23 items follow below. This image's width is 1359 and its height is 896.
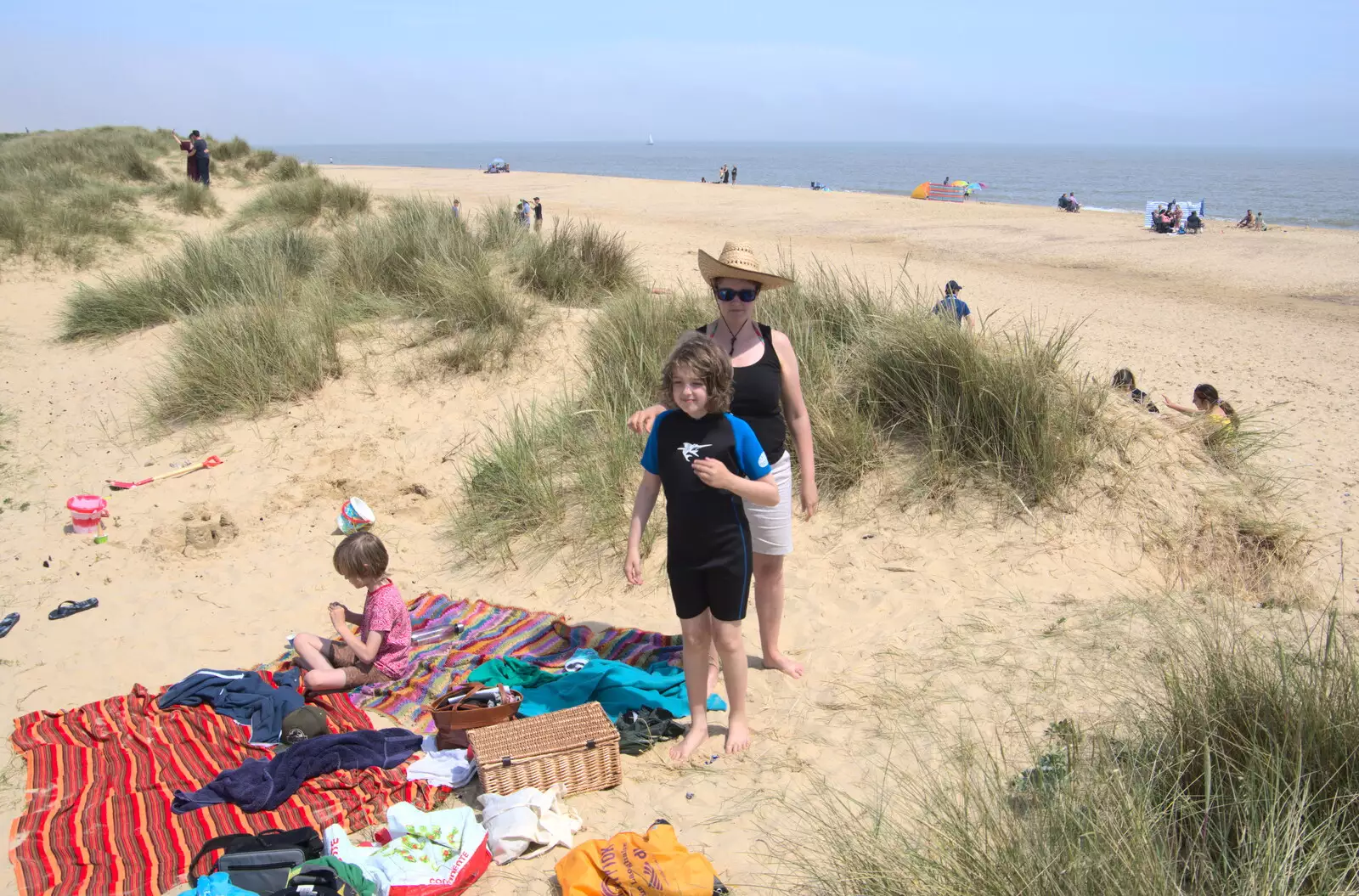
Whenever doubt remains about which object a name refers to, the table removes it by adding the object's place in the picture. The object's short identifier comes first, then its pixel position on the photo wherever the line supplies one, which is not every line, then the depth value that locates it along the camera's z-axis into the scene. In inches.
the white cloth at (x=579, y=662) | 167.8
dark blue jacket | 157.0
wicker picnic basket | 131.3
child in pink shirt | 167.3
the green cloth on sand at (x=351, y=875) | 113.9
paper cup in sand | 239.6
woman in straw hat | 142.1
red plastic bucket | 239.3
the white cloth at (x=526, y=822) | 122.0
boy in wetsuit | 125.4
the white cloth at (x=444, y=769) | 141.7
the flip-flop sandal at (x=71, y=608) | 203.3
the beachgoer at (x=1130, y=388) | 249.4
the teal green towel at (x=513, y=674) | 167.3
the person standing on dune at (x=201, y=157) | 805.9
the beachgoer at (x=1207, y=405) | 255.8
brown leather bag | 147.3
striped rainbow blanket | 170.1
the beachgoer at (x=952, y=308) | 245.9
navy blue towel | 134.6
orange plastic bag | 107.6
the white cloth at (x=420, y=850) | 116.0
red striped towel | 122.1
